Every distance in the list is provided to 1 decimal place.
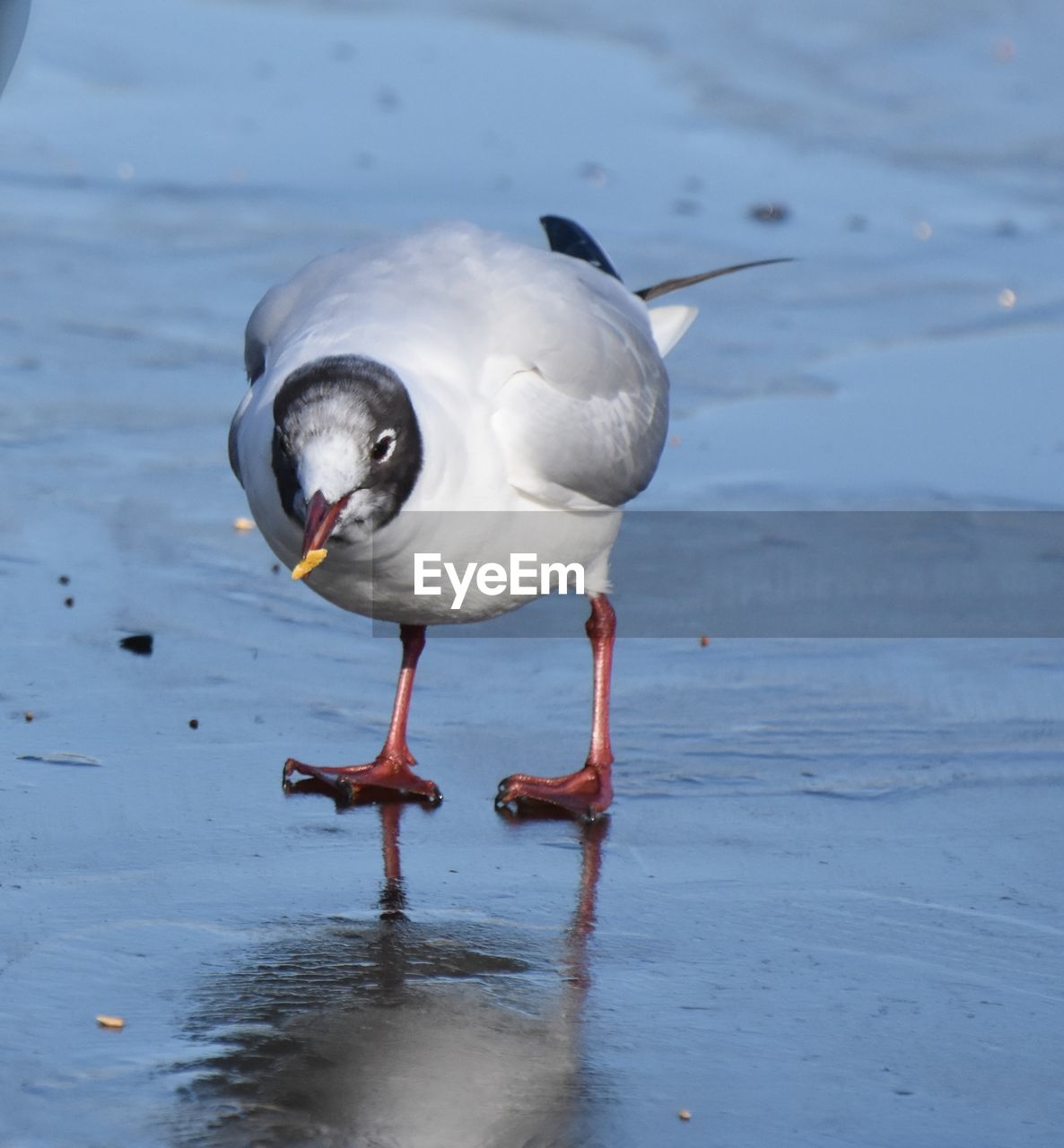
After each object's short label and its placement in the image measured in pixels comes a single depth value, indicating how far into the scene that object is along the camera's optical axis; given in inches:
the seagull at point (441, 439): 360.2
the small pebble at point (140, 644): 453.9
